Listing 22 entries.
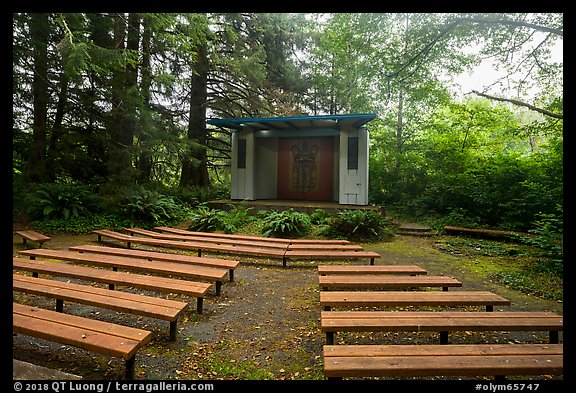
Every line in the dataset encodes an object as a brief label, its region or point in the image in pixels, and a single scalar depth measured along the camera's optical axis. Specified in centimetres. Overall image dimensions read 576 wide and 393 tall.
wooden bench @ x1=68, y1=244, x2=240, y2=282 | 464
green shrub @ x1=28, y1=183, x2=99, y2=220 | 873
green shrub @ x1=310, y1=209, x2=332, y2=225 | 991
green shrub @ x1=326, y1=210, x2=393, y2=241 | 870
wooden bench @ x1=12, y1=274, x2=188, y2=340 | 276
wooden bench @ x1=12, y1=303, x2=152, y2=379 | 211
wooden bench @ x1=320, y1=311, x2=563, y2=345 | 252
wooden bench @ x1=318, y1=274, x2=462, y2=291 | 374
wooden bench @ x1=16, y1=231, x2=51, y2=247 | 654
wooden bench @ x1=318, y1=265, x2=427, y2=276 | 438
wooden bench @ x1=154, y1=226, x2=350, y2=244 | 687
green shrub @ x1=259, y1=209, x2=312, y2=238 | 878
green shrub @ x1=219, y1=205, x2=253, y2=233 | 922
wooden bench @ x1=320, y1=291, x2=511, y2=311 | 308
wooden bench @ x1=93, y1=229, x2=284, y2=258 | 575
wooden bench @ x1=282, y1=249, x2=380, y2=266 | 550
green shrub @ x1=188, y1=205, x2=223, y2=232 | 930
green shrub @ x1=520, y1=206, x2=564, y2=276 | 539
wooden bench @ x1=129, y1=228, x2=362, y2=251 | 618
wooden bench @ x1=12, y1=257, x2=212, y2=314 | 341
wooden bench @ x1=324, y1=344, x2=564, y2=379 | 192
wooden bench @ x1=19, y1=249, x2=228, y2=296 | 403
